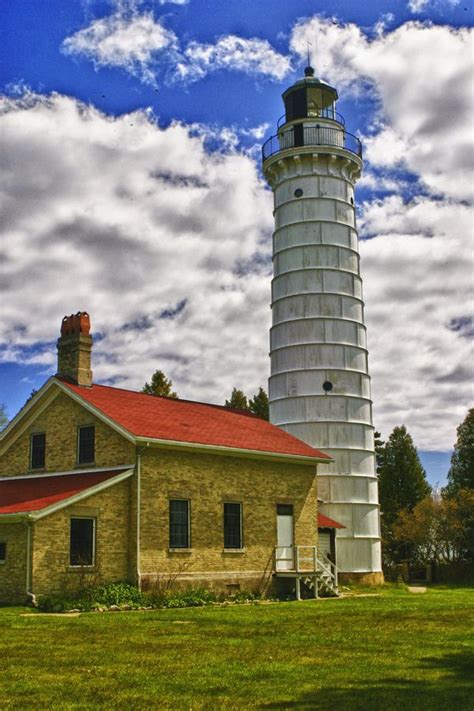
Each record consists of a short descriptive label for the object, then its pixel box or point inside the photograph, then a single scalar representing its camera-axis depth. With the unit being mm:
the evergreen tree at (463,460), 48688
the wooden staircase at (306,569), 26609
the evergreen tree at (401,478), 52125
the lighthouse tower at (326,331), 34656
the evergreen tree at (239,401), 53594
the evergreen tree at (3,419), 58612
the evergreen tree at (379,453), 53562
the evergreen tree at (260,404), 54375
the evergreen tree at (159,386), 46938
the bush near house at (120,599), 20188
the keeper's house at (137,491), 21406
